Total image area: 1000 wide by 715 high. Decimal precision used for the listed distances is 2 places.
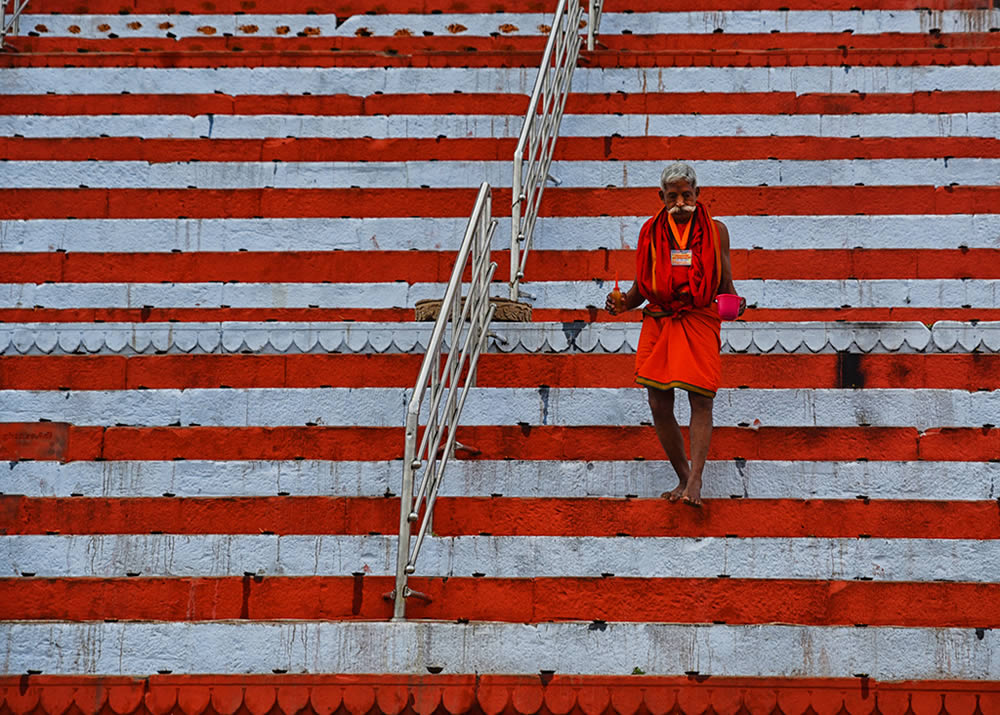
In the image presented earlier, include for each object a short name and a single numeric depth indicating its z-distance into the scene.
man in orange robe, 14.92
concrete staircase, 13.19
